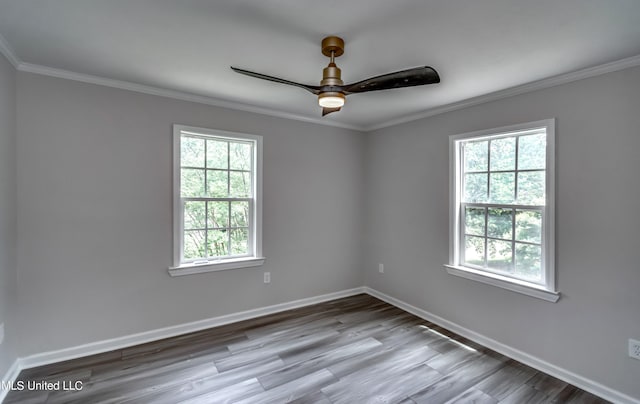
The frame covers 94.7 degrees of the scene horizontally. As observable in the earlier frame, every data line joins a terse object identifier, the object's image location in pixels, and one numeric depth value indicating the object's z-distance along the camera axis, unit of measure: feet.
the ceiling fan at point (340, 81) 5.82
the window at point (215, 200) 9.87
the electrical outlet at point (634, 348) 6.66
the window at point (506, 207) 8.18
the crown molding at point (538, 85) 6.84
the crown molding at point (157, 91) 7.78
